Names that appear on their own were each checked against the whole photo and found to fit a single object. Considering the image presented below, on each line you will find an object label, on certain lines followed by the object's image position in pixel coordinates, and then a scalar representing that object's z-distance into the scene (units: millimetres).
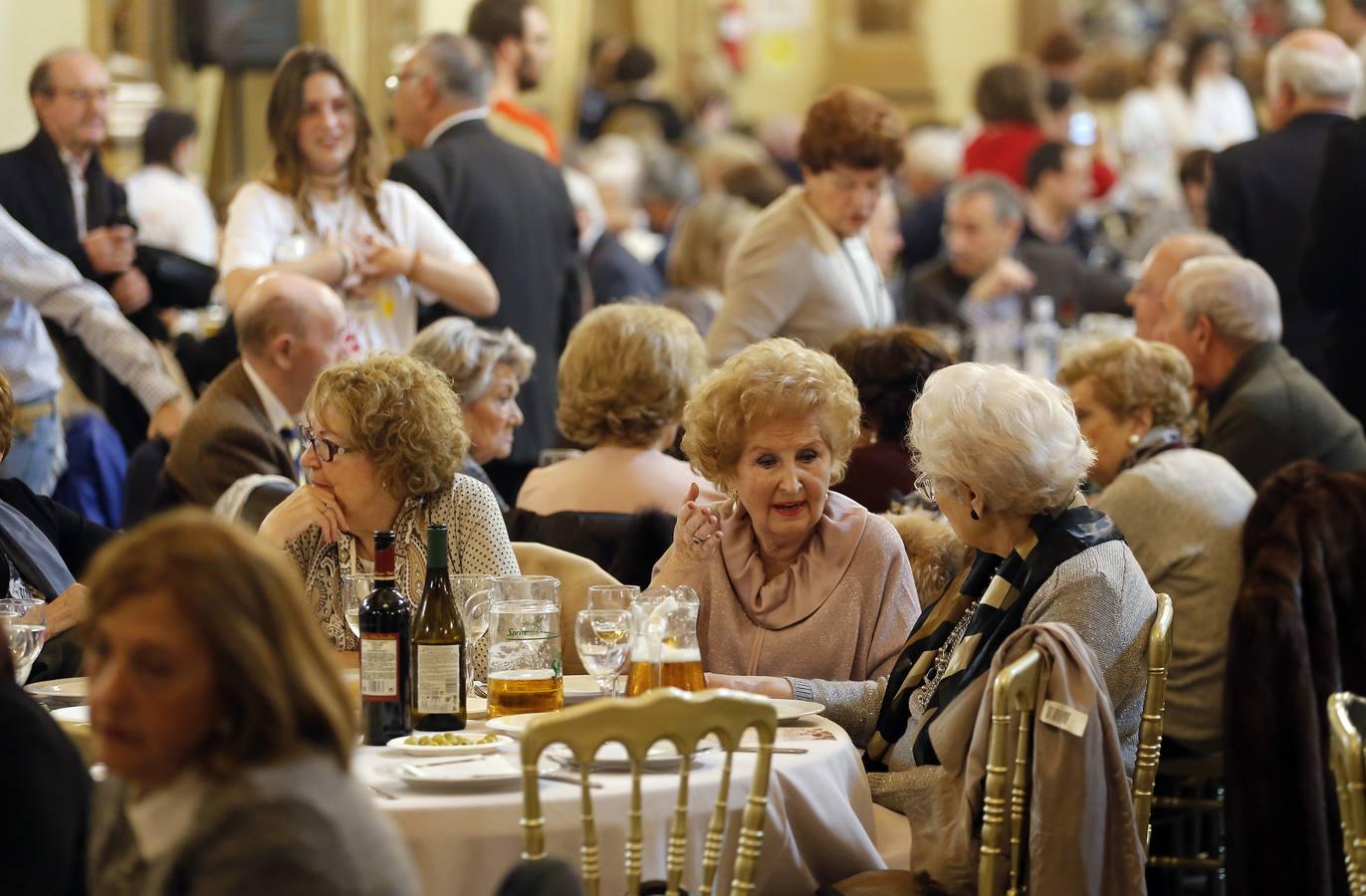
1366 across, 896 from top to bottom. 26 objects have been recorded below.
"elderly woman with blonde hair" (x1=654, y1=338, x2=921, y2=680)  6037
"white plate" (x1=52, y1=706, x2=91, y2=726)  5186
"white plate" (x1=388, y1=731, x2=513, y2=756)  4871
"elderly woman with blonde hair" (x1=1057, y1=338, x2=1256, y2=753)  7501
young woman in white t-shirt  8656
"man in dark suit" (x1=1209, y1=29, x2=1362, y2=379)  11094
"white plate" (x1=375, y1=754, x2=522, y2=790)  4510
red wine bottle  5064
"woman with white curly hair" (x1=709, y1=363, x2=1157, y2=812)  5376
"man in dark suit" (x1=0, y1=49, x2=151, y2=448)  10380
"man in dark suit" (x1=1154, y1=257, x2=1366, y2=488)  8508
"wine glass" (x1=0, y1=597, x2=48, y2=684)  5328
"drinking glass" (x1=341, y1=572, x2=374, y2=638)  5380
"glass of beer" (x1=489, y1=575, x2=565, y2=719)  5406
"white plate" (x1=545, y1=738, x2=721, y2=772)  4726
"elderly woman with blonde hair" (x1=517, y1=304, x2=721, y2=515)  7338
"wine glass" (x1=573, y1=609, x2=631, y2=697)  5298
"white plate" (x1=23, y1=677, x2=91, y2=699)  5647
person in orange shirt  11383
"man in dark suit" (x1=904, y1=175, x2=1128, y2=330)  13249
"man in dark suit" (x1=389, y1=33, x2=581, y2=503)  9994
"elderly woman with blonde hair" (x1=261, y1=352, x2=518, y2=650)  6026
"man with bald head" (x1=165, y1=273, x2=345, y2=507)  7631
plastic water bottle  11785
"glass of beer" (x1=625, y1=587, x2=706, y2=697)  5138
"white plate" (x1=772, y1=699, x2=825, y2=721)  5331
